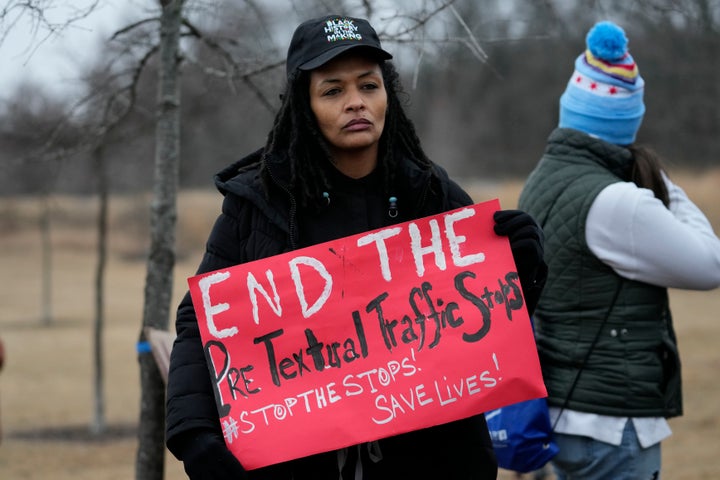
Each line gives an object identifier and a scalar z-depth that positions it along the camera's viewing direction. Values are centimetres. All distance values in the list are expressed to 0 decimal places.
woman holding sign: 261
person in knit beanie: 320
